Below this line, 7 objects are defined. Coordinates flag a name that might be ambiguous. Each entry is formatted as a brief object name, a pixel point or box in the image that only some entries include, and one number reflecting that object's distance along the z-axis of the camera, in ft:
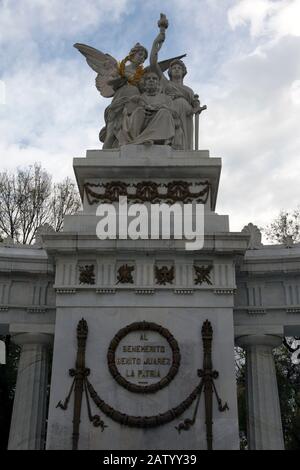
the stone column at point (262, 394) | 46.73
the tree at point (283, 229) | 95.35
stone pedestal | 41.68
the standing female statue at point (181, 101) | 56.65
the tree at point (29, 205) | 88.79
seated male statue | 54.70
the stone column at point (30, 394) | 47.21
